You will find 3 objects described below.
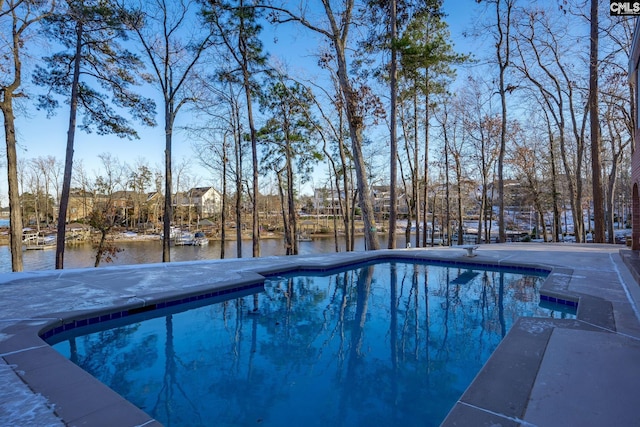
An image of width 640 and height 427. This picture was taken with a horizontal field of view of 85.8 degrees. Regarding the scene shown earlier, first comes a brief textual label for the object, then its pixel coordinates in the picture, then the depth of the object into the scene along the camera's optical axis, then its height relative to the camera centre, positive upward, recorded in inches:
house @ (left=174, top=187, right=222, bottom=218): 1910.7 +64.7
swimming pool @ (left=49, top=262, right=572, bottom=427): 97.3 -54.5
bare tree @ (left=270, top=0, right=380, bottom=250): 420.2 +173.7
